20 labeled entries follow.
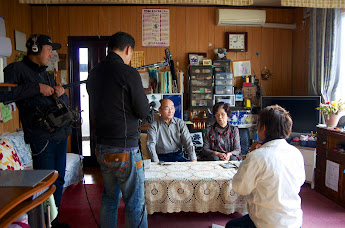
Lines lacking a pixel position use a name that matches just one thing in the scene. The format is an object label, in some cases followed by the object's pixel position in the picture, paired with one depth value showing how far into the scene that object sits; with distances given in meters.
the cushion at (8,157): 2.21
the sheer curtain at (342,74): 3.27
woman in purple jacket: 2.98
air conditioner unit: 3.99
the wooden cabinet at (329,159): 2.75
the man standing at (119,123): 1.55
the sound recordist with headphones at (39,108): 1.83
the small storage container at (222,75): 4.06
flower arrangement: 2.95
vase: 2.98
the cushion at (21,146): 2.92
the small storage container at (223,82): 4.08
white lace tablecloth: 2.04
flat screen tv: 3.50
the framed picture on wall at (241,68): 4.25
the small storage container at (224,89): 4.09
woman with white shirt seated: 1.33
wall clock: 4.16
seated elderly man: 2.87
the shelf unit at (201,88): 3.99
